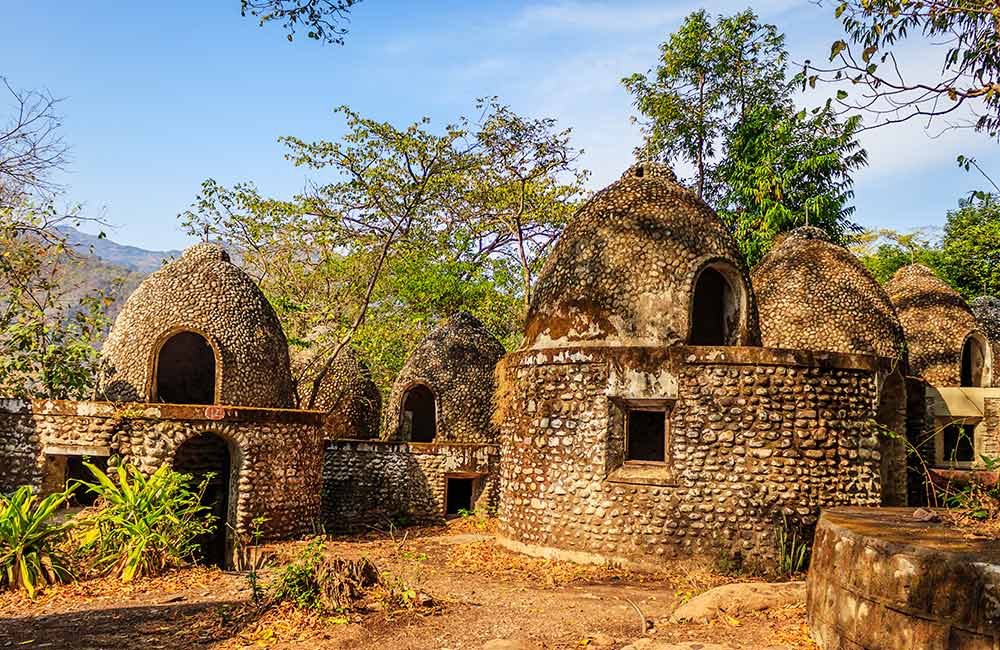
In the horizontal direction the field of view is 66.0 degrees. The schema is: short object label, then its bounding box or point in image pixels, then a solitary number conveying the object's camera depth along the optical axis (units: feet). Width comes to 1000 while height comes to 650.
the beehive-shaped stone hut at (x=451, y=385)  63.77
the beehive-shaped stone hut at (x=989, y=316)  74.99
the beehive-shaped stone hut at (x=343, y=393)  63.21
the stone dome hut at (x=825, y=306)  51.85
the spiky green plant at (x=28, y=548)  29.50
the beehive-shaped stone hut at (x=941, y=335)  68.39
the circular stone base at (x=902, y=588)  15.62
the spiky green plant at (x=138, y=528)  31.60
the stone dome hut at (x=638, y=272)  36.11
